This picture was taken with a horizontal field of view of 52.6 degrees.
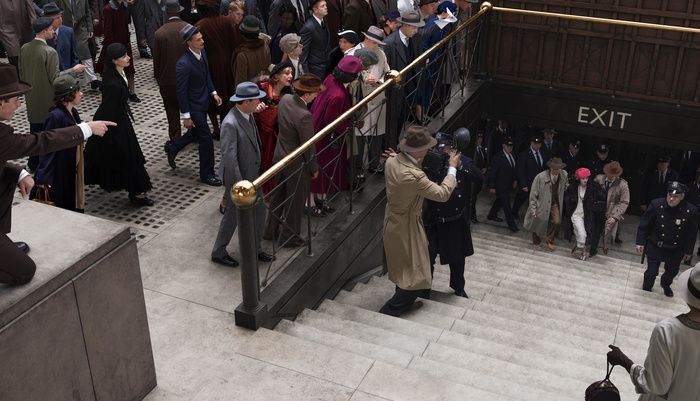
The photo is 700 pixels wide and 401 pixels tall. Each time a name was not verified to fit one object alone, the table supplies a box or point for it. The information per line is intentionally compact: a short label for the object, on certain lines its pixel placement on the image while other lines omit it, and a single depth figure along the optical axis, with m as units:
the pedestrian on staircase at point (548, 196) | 10.95
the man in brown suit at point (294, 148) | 6.24
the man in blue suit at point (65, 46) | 9.90
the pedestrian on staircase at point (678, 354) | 3.87
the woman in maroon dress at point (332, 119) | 6.77
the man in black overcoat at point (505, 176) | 11.77
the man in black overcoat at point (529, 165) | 11.77
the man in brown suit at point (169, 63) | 8.52
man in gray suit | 6.08
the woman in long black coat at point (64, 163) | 6.27
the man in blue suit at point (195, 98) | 7.79
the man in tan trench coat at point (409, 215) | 6.09
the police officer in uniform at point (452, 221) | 7.18
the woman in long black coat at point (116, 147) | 7.05
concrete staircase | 4.90
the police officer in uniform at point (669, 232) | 9.01
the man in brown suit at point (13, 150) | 3.53
